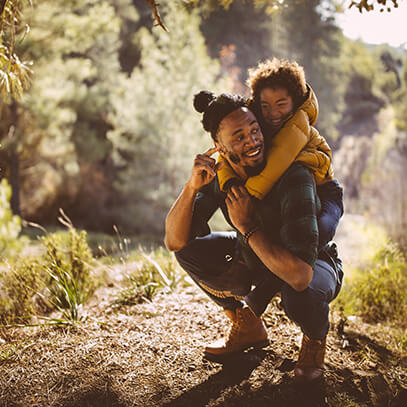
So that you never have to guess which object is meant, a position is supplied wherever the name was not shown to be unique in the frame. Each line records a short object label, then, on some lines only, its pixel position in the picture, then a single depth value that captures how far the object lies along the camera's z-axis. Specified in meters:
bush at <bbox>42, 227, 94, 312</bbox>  2.60
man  1.42
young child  1.50
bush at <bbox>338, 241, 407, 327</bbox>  2.82
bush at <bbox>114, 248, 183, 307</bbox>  2.73
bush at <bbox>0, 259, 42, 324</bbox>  2.52
